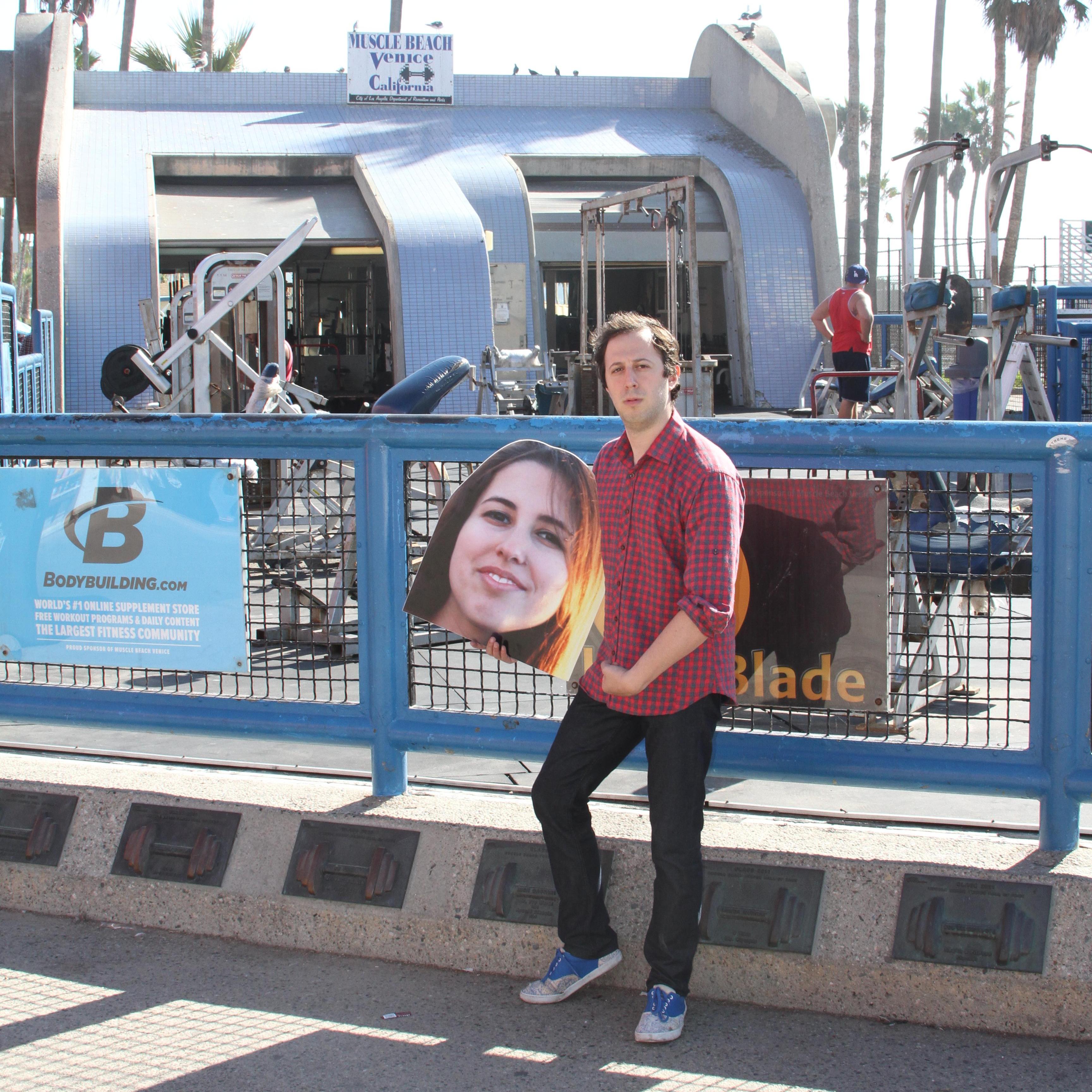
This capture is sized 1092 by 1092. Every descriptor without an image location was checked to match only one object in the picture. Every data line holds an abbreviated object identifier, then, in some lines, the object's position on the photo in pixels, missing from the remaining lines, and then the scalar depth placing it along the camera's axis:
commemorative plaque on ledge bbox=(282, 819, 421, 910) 3.46
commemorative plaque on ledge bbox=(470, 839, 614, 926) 3.31
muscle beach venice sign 25.48
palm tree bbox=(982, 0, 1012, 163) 38.38
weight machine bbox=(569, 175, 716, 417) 15.23
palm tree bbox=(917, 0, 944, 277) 34.56
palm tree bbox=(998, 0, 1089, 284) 37.88
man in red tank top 12.16
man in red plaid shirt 2.79
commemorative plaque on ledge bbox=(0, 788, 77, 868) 3.77
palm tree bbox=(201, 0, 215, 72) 35.34
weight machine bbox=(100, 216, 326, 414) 12.01
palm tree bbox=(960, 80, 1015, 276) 82.62
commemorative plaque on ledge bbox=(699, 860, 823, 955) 3.12
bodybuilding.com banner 3.74
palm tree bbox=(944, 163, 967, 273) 93.88
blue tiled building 20.38
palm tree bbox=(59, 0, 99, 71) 45.09
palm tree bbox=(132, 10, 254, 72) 36.16
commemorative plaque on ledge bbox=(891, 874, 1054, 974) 2.96
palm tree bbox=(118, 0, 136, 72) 39.28
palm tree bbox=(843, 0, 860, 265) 32.28
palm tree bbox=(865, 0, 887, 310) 30.59
